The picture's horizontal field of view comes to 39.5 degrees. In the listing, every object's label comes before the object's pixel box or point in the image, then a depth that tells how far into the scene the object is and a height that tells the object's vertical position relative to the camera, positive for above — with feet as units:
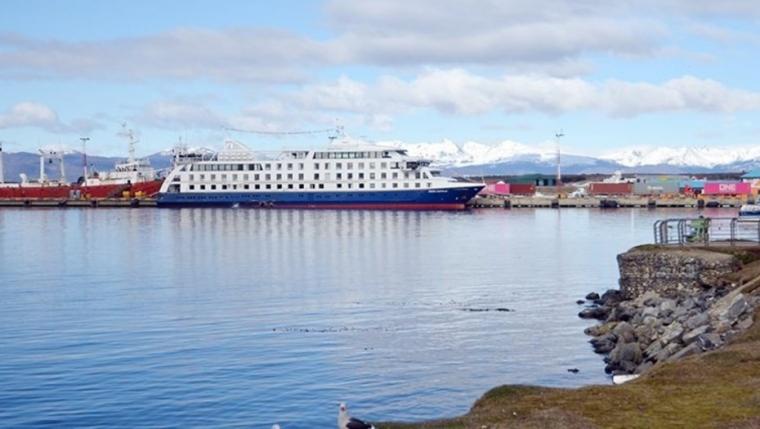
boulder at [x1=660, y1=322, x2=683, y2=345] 72.13 -10.79
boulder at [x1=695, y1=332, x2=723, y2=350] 63.98 -10.05
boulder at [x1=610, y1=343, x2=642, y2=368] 75.41 -12.63
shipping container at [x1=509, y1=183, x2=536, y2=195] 524.93 -4.44
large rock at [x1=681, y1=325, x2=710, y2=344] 68.99 -10.31
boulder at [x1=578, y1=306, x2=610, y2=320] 105.40 -13.48
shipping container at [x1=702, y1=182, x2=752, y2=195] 421.92 -4.22
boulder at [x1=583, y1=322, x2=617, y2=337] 91.71 -13.20
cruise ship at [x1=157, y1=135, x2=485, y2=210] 394.32 +0.65
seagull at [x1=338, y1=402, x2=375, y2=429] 42.28 -9.67
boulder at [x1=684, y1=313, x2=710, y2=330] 72.80 -9.95
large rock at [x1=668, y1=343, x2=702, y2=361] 62.59 -10.39
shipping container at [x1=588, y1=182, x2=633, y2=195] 495.41 -4.66
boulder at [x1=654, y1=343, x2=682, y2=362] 68.39 -11.36
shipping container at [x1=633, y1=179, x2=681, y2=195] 474.49 -3.84
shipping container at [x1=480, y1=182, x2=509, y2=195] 497.87 -4.00
